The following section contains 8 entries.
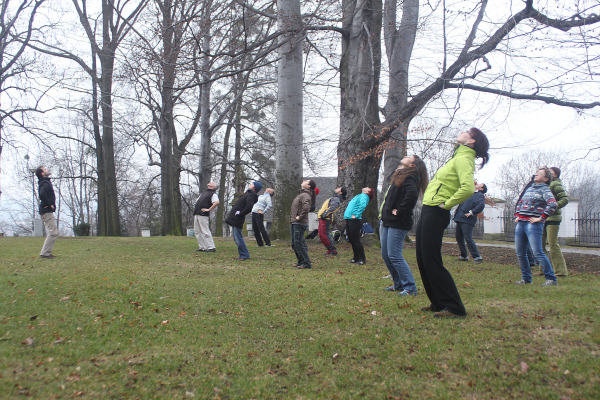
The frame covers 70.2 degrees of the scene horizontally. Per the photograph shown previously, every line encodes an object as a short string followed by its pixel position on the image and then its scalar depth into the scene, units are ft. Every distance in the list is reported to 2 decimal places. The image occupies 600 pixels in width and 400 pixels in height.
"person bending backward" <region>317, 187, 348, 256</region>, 32.32
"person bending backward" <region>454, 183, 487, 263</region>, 31.91
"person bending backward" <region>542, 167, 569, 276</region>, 23.16
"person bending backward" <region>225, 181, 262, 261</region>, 31.76
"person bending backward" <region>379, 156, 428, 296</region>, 17.66
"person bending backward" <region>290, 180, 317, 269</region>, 27.14
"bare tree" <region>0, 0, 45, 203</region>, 64.08
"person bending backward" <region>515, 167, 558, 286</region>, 21.04
